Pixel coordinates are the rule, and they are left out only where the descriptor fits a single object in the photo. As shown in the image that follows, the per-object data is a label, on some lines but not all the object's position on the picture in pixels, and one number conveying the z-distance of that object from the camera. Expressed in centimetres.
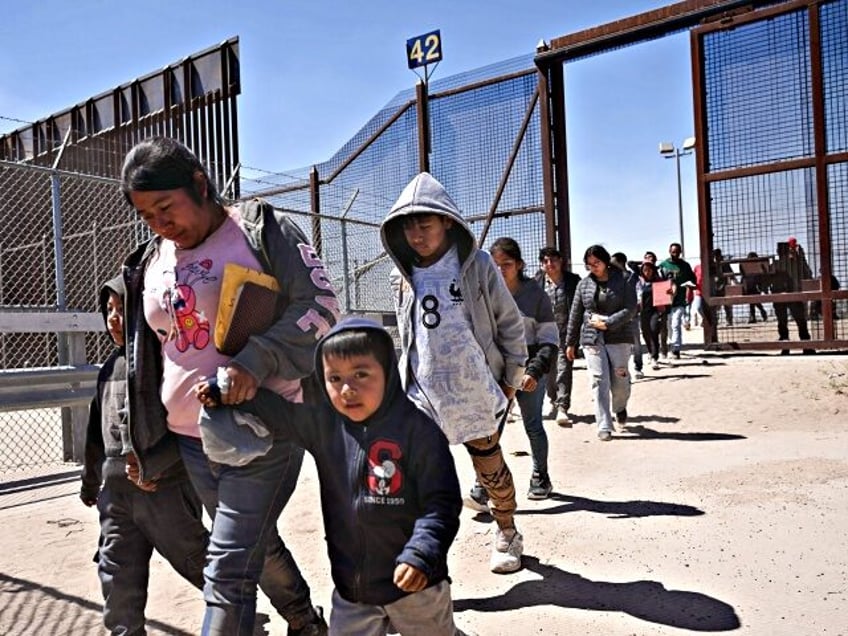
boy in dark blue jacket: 231
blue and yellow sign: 1238
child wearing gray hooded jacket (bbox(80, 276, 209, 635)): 281
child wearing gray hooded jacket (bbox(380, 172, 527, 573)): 352
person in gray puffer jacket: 748
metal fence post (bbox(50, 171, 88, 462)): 682
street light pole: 2680
